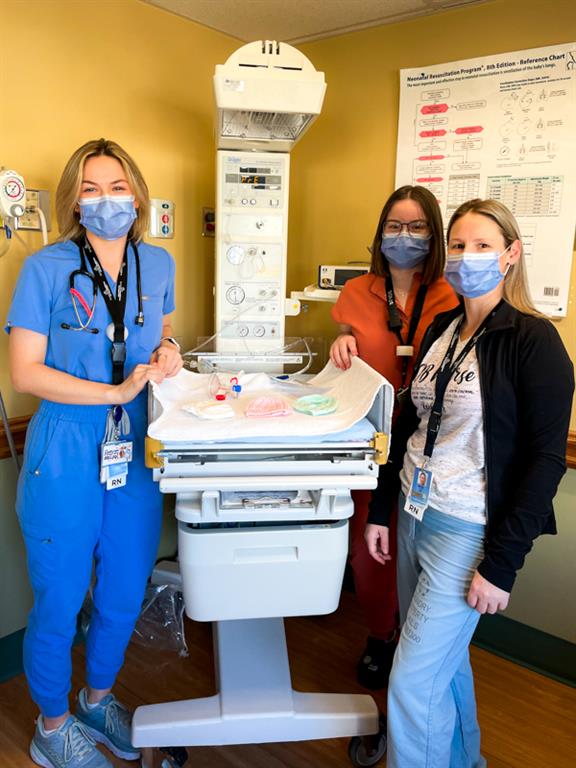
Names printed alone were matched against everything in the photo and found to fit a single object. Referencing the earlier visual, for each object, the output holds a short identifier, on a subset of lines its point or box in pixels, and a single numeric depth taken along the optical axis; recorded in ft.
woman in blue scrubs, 4.86
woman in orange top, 5.62
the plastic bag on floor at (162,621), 7.34
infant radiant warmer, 4.16
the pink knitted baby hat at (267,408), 4.48
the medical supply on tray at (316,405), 4.56
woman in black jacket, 3.89
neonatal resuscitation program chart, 6.48
